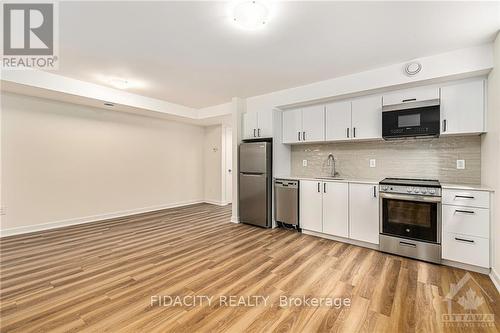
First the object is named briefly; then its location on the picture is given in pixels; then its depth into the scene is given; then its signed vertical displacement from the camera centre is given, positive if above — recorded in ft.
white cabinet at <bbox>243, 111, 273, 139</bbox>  14.29 +2.68
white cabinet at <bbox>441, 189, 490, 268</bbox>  8.16 -2.30
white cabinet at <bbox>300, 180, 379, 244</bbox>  10.66 -2.23
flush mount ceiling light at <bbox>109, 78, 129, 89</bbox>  12.36 +4.62
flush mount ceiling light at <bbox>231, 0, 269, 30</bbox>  6.39 +4.39
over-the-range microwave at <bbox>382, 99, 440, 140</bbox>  9.50 +2.02
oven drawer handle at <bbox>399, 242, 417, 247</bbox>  9.48 -3.32
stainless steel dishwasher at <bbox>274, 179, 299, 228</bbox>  13.23 -2.17
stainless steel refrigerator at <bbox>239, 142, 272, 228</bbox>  13.99 -1.11
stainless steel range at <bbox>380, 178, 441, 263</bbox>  9.04 -2.23
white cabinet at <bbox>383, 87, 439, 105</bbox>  9.77 +3.19
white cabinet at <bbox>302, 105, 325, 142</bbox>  12.90 +2.48
